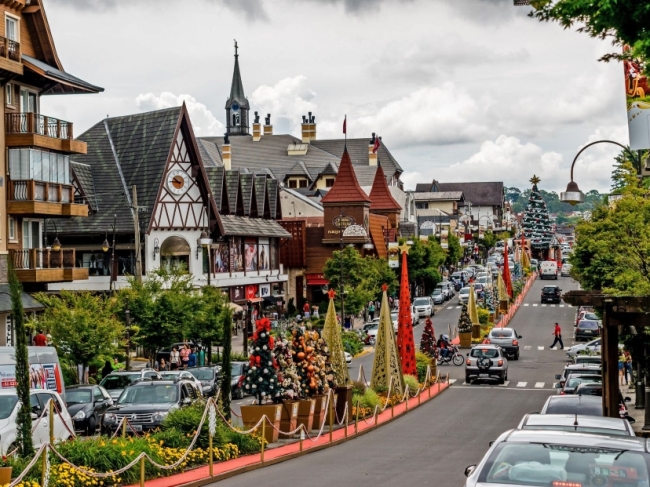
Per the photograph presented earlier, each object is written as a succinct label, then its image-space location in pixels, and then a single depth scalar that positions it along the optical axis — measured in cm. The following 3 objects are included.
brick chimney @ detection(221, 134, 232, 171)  12551
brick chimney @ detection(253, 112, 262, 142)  15188
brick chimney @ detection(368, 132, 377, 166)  14318
